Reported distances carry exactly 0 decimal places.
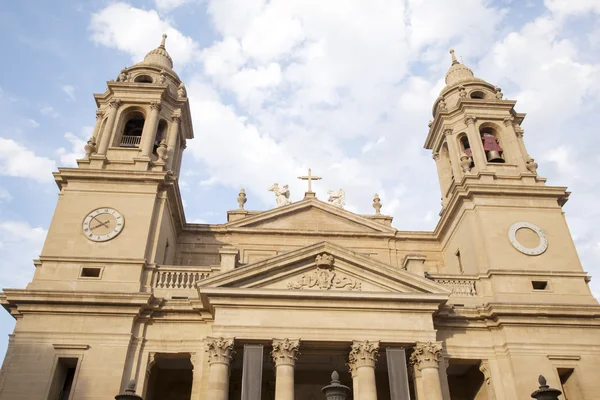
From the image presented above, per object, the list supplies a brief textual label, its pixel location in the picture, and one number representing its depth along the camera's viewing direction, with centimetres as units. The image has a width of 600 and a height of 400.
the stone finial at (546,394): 1148
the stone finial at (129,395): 1174
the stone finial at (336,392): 1157
